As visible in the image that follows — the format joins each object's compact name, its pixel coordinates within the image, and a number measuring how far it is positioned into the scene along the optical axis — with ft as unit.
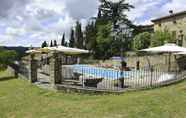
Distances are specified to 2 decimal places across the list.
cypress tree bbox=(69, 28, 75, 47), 127.75
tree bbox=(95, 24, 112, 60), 88.57
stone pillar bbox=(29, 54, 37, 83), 30.04
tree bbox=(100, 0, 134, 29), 94.70
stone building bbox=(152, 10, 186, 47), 74.83
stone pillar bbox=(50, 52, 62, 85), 25.75
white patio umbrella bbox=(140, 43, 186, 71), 37.29
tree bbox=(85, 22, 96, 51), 98.10
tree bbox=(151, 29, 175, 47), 71.65
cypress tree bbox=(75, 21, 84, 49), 118.42
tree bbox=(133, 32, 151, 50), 78.78
